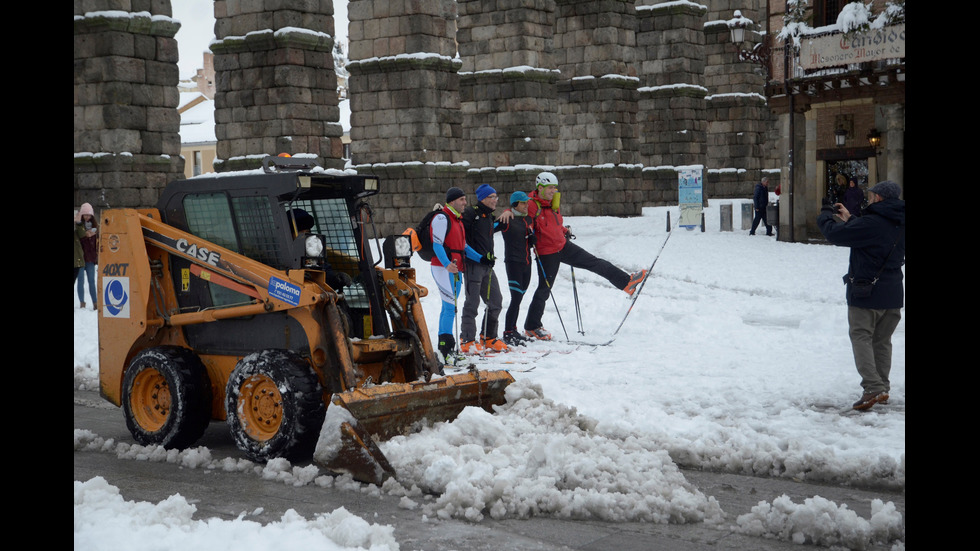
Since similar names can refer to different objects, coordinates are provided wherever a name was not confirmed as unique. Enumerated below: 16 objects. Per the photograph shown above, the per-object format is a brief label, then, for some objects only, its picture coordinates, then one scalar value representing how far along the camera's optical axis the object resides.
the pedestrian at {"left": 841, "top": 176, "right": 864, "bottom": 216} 21.22
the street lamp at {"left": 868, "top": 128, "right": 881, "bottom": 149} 22.77
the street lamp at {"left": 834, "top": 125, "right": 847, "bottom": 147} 23.37
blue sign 26.55
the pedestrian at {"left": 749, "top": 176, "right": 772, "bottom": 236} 26.53
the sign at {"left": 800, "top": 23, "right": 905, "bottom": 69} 20.28
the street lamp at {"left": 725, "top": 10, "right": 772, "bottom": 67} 24.14
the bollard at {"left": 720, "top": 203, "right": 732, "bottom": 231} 28.59
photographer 7.60
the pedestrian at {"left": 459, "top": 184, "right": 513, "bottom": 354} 10.54
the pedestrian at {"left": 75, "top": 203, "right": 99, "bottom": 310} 14.08
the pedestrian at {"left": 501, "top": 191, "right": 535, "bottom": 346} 11.28
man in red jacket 11.41
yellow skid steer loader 6.40
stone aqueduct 17.28
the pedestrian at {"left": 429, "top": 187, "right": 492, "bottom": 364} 10.05
